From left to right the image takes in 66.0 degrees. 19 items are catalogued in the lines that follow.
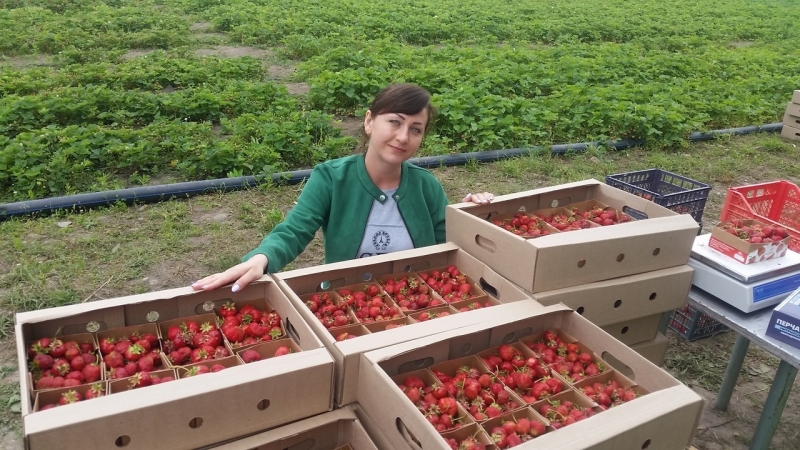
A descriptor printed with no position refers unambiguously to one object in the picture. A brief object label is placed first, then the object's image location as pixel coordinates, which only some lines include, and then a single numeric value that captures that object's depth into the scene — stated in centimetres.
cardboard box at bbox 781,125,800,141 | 867
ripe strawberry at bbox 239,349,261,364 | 206
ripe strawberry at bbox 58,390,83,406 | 177
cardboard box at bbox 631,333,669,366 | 288
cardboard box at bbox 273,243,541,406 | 198
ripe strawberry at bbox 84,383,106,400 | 181
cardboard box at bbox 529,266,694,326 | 253
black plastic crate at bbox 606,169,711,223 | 393
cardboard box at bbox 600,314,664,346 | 275
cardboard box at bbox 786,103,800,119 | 865
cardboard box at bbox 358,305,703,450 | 167
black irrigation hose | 503
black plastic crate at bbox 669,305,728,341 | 413
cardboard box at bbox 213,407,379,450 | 183
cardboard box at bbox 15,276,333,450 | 157
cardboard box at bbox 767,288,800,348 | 241
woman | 280
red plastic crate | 340
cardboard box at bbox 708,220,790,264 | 281
